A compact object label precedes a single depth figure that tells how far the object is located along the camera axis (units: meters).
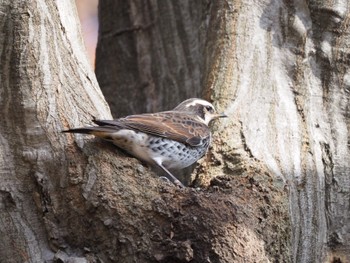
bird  11.53
